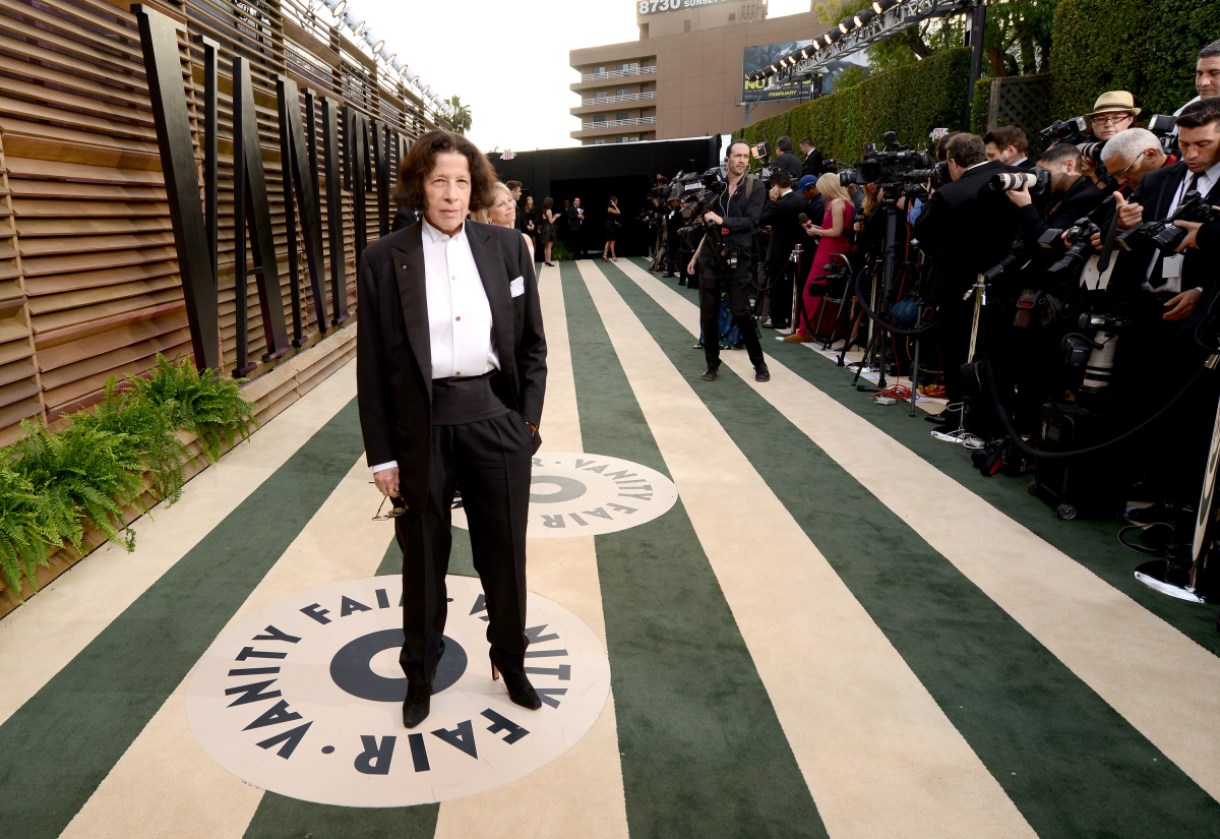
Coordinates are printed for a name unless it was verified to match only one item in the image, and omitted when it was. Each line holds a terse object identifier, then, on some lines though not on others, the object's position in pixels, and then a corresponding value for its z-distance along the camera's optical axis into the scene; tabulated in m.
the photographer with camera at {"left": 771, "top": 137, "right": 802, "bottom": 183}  11.38
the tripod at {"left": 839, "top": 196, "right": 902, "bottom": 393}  6.47
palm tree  75.69
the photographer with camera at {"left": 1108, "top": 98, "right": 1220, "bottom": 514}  3.62
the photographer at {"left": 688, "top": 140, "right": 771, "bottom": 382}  6.83
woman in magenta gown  8.13
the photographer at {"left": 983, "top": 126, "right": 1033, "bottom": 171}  5.32
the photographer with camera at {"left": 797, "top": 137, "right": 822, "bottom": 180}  9.55
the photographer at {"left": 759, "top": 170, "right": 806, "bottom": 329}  9.22
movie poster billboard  31.47
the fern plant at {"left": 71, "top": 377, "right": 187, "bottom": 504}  4.29
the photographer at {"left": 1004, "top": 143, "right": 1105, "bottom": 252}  4.57
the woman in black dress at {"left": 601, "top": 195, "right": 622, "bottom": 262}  21.48
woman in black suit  2.26
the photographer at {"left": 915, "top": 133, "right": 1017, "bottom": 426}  5.17
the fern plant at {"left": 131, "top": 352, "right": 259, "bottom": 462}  4.88
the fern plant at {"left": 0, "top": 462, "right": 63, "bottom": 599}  3.14
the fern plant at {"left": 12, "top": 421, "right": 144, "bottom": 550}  3.54
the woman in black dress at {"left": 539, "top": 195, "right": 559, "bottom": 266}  20.16
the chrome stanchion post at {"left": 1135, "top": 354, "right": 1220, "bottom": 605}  3.20
